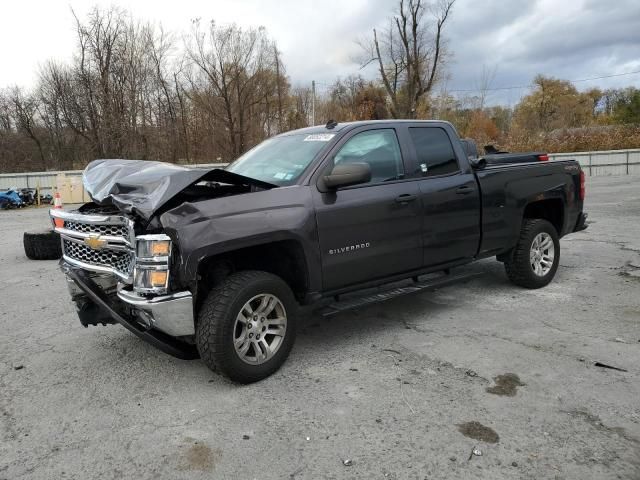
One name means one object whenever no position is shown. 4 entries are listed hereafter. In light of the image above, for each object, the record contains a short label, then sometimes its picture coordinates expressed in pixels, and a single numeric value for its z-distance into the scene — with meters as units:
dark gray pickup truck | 3.34
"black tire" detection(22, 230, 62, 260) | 8.49
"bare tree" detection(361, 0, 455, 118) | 35.16
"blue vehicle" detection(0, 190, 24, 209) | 18.86
